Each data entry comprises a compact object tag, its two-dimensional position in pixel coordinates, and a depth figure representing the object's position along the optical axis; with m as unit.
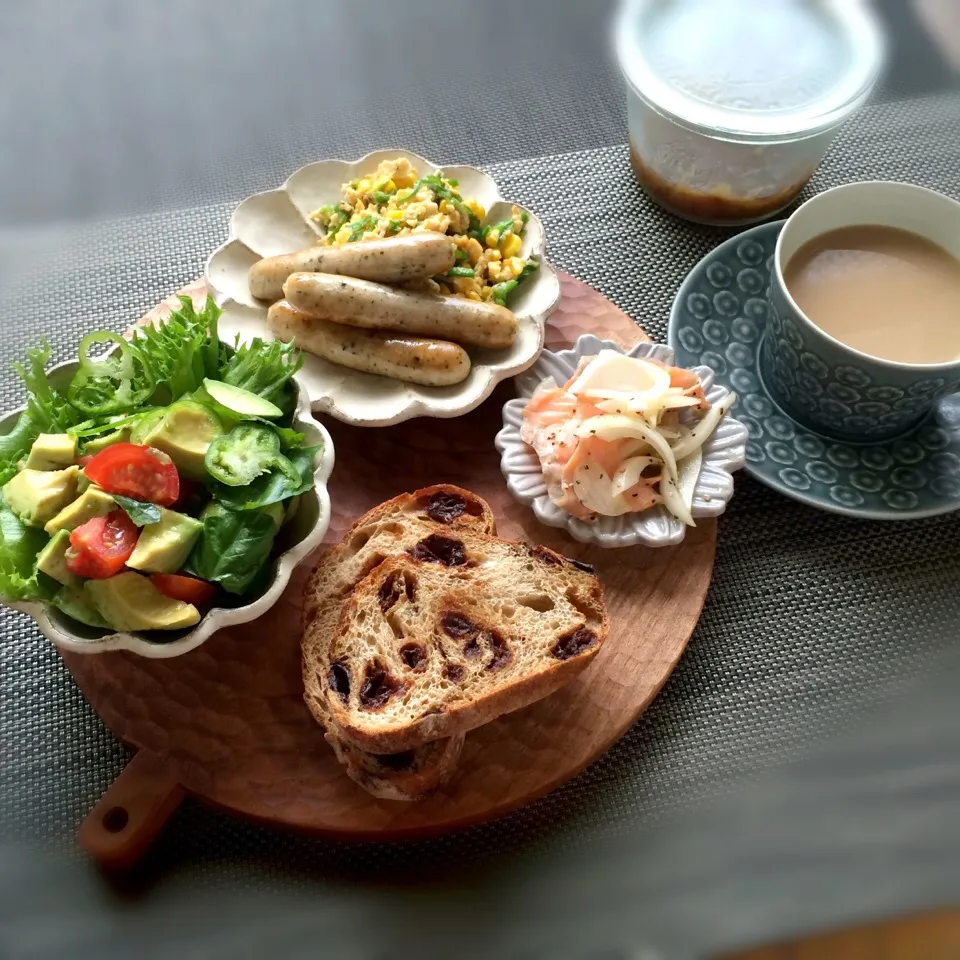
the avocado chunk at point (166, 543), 0.33
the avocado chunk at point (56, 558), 0.32
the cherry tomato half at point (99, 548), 0.32
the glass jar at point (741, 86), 0.40
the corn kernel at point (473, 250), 0.45
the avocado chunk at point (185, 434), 0.34
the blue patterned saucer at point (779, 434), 0.41
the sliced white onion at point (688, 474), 0.40
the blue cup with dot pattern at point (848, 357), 0.39
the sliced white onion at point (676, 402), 0.40
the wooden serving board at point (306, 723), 0.34
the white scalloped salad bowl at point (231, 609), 0.33
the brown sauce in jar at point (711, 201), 0.50
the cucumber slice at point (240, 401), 0.35
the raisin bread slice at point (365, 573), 0.34
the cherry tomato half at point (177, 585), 0.33
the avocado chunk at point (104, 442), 0.35
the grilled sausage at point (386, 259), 0.41
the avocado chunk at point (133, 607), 0.33
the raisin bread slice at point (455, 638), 0.34
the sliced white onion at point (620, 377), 0.41
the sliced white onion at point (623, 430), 0.39
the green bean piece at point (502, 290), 0.44
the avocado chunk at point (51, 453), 0.34
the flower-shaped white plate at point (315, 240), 0.42
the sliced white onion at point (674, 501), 0.39
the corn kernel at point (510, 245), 0.45
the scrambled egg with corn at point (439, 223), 0.44
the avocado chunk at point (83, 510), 0.33
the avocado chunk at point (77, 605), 0.33
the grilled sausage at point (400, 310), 0.41
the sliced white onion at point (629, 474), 0.39
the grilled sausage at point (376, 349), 0.41
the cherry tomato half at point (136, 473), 0.34
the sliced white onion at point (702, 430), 0.41
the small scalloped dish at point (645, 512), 0.39
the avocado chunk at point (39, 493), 0.33
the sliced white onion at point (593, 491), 0.39
